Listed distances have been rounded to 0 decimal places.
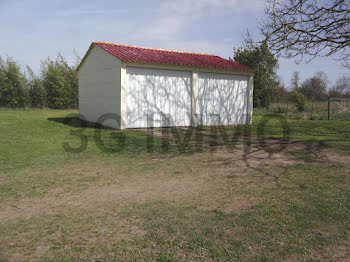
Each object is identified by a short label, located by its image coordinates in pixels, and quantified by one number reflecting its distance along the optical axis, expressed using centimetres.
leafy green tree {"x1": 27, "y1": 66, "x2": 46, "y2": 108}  2317
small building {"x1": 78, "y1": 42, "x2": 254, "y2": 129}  1312
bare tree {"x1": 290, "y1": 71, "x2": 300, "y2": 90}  5051
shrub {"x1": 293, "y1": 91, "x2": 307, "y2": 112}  2528
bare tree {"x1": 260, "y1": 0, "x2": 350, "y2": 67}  859
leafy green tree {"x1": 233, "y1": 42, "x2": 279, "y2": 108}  3219
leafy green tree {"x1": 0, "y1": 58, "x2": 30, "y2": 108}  2159
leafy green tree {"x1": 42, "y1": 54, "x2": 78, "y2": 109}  2356
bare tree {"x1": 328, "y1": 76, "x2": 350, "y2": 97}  3472
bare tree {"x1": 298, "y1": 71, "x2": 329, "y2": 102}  4238
